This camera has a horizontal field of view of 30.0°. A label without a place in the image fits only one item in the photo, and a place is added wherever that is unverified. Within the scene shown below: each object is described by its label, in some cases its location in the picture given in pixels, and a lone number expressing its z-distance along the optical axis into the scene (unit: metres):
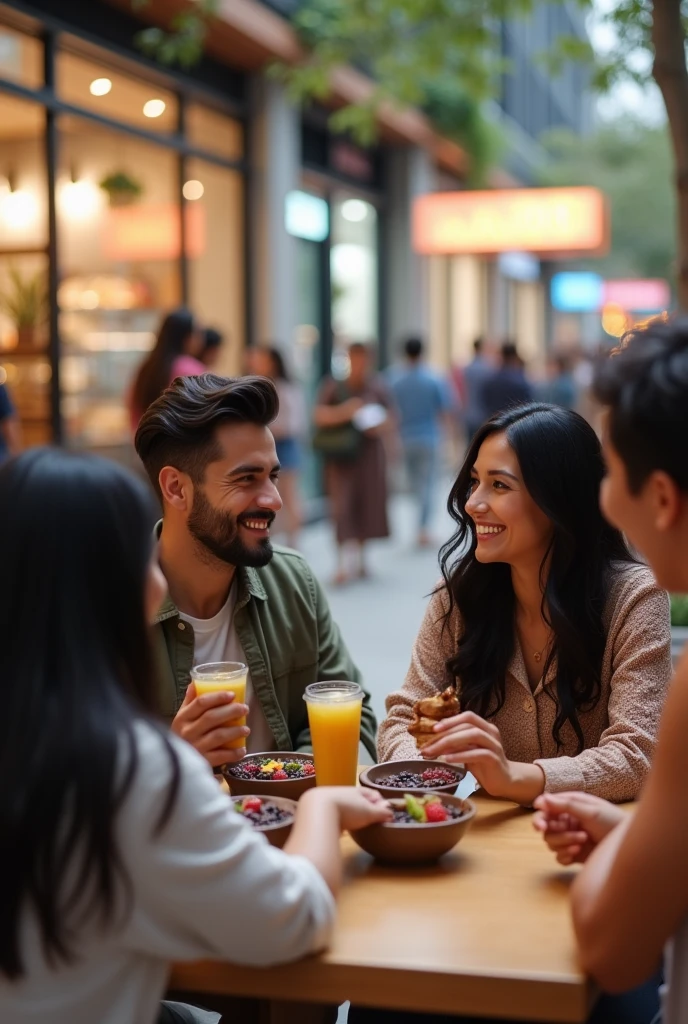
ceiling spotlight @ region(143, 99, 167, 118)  9.92
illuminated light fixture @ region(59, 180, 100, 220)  8.70
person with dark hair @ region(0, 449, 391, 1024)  1.65
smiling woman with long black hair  2.82
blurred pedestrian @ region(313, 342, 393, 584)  10.27
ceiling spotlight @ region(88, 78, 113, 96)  8.99
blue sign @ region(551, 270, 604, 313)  33.12
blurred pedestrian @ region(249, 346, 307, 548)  10.14
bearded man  3.01
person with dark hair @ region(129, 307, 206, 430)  7.57
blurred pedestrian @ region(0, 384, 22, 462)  7.03
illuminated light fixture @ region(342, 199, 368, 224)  15.12
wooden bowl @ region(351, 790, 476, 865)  2.15
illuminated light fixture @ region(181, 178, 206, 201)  10.73
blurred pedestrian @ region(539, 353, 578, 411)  17.95
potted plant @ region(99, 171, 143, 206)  9.47
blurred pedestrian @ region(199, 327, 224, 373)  7.94
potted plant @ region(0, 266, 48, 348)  8.38
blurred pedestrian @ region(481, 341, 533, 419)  13.03
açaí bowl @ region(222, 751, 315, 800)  2.44
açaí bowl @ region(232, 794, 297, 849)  2.16
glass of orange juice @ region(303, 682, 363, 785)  2.51
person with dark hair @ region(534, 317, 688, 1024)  1.79
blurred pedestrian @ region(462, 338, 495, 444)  13.44
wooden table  1.79
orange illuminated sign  14.52
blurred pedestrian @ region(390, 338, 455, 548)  12.30
